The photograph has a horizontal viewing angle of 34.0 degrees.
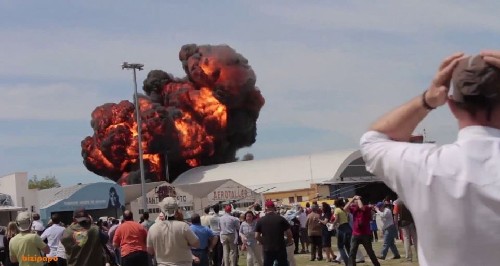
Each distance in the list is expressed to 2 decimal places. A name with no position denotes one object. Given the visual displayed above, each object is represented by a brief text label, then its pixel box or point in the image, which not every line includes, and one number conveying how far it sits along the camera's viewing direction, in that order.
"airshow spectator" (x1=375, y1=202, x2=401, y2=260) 19.23
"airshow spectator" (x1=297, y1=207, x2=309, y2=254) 25.42
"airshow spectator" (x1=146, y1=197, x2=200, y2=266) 9.43
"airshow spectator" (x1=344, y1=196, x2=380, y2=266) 16.28
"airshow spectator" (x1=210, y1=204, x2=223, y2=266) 19.36
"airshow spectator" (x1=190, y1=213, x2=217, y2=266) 12.81
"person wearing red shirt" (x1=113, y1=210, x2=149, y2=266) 11.09
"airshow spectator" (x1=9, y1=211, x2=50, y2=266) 10.61
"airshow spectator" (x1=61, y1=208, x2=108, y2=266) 10.38
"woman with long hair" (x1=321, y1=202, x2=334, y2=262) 20.62
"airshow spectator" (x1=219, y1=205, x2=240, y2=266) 18.52
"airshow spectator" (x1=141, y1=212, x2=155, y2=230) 15.35
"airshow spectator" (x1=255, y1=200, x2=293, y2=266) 13.73
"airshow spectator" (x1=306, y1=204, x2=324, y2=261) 21.27
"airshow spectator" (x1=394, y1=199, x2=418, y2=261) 18.50
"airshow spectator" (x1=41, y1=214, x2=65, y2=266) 13.59
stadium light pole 43.94
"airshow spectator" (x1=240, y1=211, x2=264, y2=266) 17.59
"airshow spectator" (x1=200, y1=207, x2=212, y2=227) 19.86
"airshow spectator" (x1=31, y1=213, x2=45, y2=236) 17.11
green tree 118.38
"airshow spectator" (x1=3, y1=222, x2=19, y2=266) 13.81
